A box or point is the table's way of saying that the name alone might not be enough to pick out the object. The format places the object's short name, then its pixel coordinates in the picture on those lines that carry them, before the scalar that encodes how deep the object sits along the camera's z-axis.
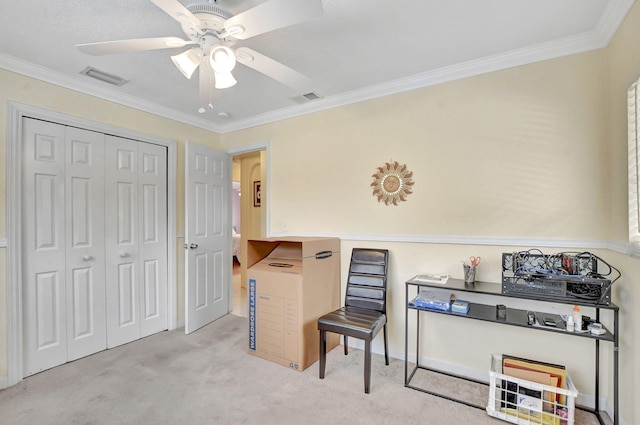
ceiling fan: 1.28
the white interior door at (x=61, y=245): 2.47
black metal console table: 1.74
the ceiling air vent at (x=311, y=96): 3.00
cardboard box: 2.56
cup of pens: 2.29
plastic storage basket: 1.81
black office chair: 2.23
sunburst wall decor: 2.72
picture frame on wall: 5.33
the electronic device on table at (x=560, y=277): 1.79
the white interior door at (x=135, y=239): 2.98
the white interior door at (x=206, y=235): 3.31
